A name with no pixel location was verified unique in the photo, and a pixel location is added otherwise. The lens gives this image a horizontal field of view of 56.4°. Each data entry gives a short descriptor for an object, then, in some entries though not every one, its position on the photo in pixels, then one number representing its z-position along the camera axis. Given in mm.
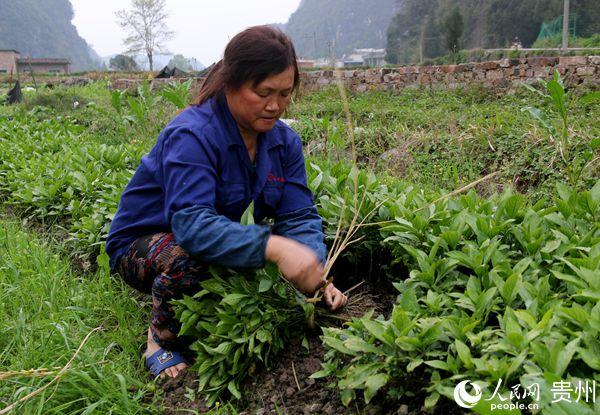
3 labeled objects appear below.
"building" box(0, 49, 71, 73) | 44125
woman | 1724
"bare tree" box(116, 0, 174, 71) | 46281
